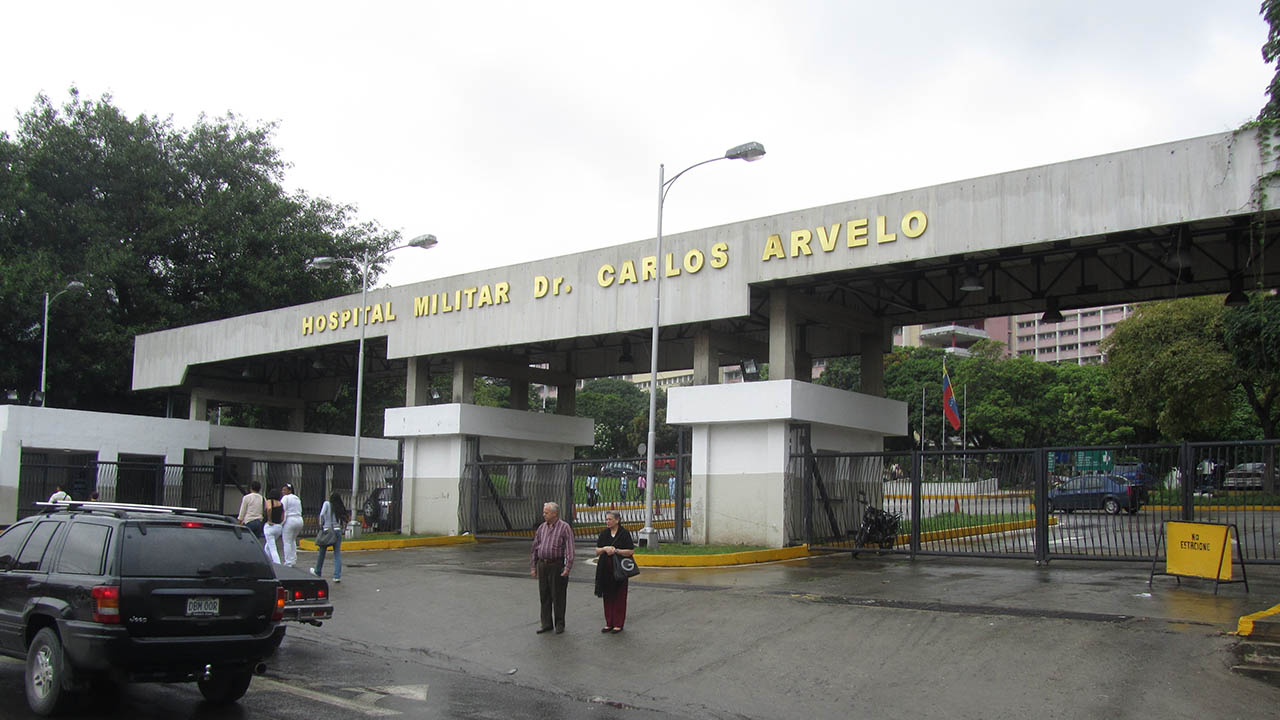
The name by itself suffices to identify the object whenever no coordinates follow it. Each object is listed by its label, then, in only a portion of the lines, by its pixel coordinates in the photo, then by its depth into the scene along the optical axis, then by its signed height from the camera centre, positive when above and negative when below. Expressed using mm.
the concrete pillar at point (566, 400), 33125 +1600
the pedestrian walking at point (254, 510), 17000 -1114
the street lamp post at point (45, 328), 36312 +4201
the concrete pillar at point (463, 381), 29234 +1938
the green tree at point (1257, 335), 18828 +2613
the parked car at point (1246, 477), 15586 -274
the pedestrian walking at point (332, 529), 17250 -1436
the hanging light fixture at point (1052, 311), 21703 +3120
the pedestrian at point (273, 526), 17234 -1396
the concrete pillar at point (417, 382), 30188 +1938
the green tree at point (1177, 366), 38281 +3546
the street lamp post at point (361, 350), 26219 +2632
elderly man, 12500 -1405
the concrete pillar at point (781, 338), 21469 +2434
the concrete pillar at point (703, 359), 23422 +2153
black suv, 7727 -1280
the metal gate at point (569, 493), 25797 -1189
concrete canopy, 16859 +3872
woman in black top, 12359 -1493
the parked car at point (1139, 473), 17078 -272
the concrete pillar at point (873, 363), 25234 +2290
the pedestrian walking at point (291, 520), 17125 -1274
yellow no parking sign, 13641 -1277
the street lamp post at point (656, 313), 19359 +2861
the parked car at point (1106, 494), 17109 -638
